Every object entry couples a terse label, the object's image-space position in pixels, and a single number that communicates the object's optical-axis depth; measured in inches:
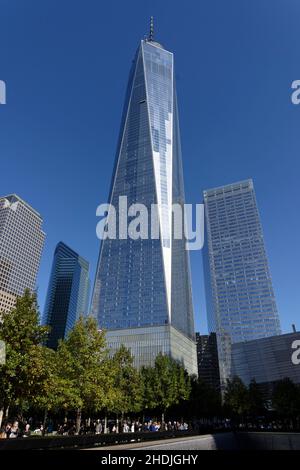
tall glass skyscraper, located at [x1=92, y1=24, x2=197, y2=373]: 6633.9
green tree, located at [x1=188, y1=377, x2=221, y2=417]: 3614.7
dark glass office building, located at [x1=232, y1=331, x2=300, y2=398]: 7101.4
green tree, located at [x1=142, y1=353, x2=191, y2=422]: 2593.5
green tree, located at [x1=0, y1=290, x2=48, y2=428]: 1079.6
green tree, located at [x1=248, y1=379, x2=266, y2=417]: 3553.2
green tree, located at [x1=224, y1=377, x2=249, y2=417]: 3547.0
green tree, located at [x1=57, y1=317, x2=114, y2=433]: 1560.0
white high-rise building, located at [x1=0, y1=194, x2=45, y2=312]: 7504.9
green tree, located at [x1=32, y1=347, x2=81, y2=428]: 1155.3
